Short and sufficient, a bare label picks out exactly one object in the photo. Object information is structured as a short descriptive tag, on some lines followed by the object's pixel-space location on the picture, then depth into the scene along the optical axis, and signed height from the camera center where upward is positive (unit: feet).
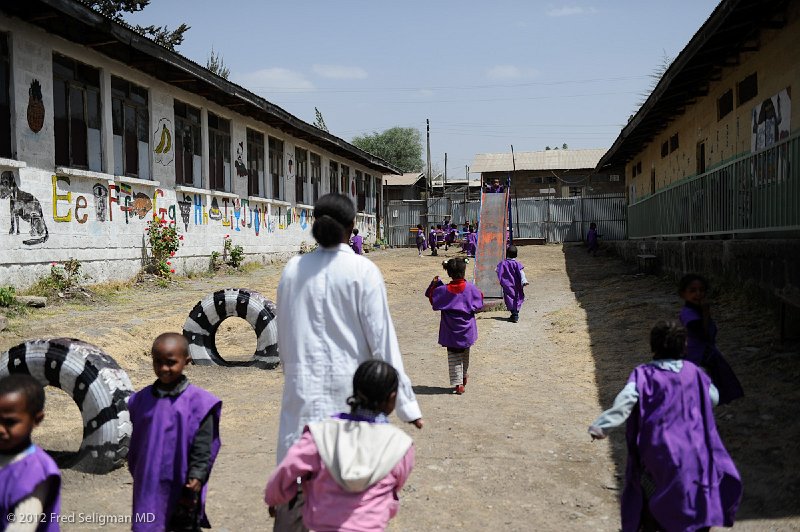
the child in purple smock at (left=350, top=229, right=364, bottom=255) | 71.00 +0.55
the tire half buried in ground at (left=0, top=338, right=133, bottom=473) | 17.15 -3.18
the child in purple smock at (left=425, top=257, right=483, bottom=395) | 25.26 -2.31
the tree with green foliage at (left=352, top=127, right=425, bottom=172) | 250.37 +35.83
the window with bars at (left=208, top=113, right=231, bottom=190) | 65.05 +9.18
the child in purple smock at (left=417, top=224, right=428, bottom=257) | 94.48 +1.10
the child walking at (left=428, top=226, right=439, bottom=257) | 92.79 +0.86
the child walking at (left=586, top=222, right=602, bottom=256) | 87.92 +0.57
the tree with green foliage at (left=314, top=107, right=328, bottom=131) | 223.71 +41.36
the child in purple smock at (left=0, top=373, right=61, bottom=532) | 8.17 -2.45
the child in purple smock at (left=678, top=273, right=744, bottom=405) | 14.10 -1.91
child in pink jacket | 8.66 -2.61
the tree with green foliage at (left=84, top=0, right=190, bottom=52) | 98.63 +33.41
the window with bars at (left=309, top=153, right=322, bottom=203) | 95.61 +10.31
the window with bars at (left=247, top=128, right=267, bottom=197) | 73.87 +9.10
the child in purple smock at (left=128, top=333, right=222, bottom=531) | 10.66 -2.86
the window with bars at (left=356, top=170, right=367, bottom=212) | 116.37 +8.81
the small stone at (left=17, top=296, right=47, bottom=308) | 35.12 -2.25
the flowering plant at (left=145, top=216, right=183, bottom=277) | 52.06 +0.56
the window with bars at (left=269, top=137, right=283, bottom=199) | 80.64 +9.96
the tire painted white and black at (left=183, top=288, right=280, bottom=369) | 30.27 -3.00
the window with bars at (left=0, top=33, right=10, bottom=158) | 38.11 +8.39
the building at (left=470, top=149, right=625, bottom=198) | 137.59 +13.77
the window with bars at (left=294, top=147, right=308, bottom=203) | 88.69 +9.61
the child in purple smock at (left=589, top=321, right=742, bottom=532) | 10.64 -3.06
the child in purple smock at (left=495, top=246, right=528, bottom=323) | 41.19 -2.00
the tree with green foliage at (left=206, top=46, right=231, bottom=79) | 148.36 +38.40
